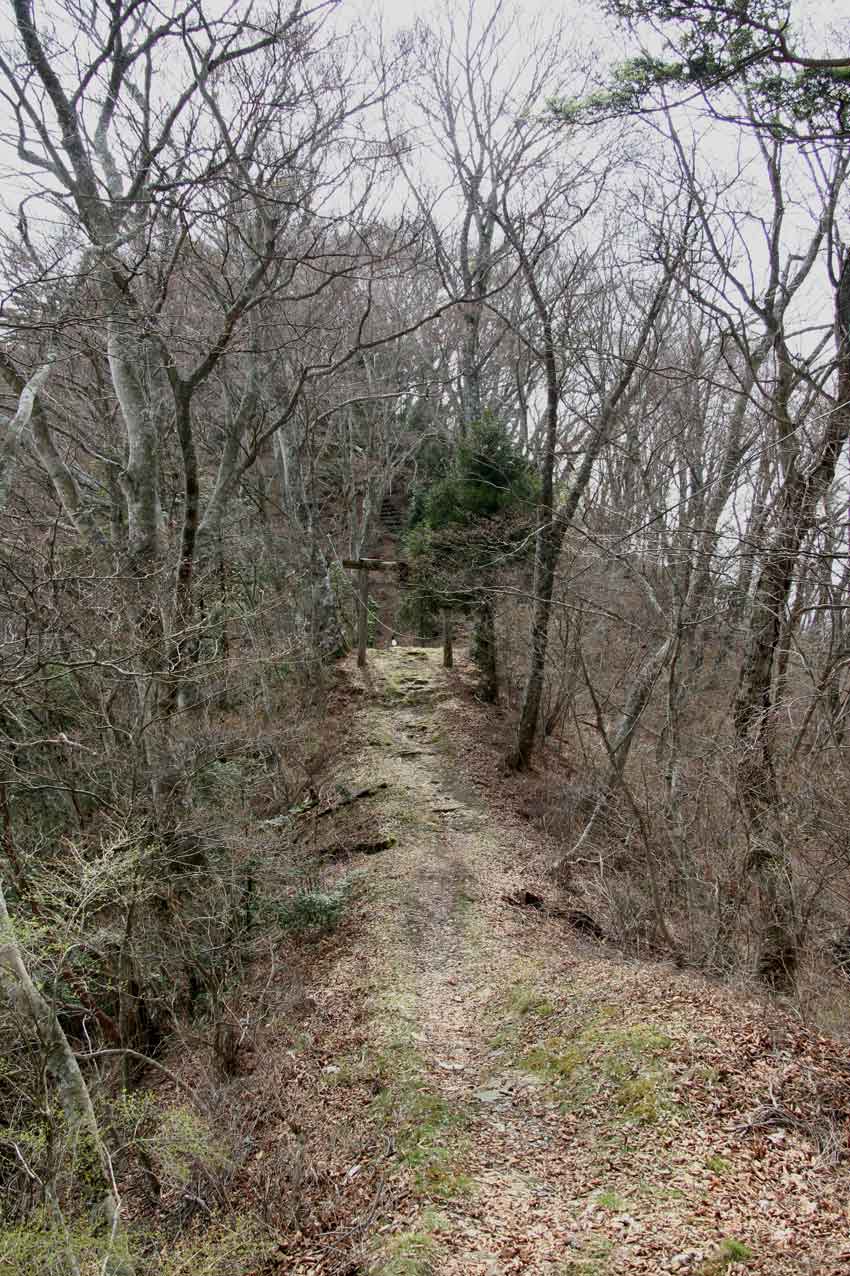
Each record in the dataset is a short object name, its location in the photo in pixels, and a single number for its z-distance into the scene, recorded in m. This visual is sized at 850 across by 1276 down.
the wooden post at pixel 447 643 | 16.70
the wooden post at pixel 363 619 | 16.41
